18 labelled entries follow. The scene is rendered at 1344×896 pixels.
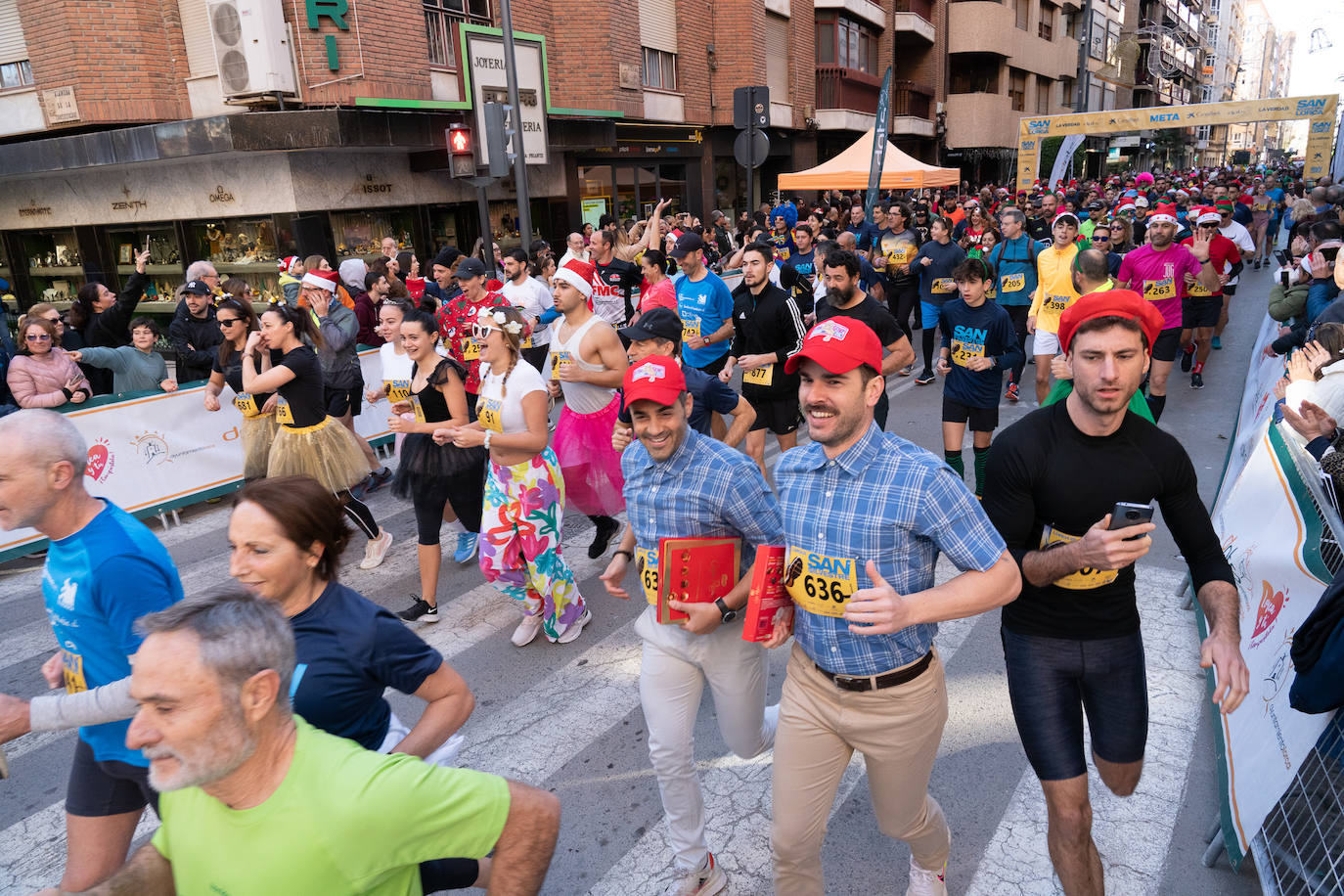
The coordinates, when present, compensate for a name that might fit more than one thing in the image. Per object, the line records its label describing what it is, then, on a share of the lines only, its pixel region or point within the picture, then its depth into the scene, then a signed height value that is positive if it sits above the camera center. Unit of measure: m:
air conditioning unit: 13.30 +2.71
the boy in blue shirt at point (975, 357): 6.39 -1.18
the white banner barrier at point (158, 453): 7.42 -1.93
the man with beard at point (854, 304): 6.17 -0.75
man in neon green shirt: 1.69 -1.10
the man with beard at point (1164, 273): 8.49 -0.89
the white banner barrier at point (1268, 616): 2.92 -1.70
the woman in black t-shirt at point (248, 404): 6.35 -1.24
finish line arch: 27.94 +2.02
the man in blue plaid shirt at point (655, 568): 3.04 -1.27
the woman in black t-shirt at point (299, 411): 5.87 -1.24
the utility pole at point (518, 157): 11.56 +0.76
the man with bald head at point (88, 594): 2.52 -1.01
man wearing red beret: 2.61 -1.09
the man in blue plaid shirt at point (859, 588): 2.44 -1.07
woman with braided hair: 4.86 -1.40
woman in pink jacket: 7.38 -1.11
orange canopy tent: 18.22 +0.49
